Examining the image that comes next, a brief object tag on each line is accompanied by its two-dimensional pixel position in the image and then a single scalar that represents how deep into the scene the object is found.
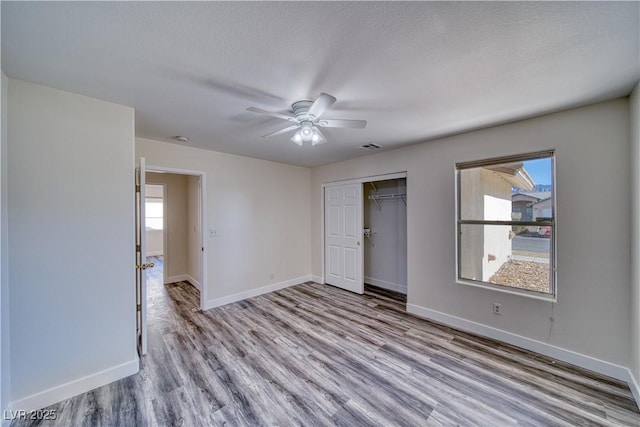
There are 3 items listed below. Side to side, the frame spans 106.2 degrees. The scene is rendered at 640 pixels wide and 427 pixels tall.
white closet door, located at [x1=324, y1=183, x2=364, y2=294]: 4.45
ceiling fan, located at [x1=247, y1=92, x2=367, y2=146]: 1.82
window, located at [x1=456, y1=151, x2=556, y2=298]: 2.54
